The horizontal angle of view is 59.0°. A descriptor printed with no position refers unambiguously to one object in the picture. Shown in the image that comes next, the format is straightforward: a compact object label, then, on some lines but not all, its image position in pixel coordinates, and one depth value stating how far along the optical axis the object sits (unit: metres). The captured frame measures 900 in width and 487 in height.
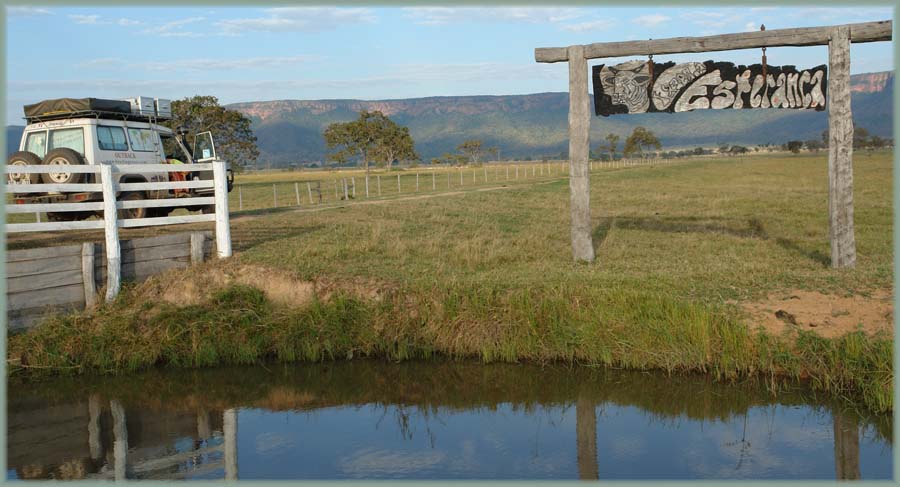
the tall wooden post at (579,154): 11.87
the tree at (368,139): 80.00
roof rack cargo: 15.83
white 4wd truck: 15.19
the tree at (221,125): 50.25
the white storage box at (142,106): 16.91
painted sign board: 11.59
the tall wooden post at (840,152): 11.01
